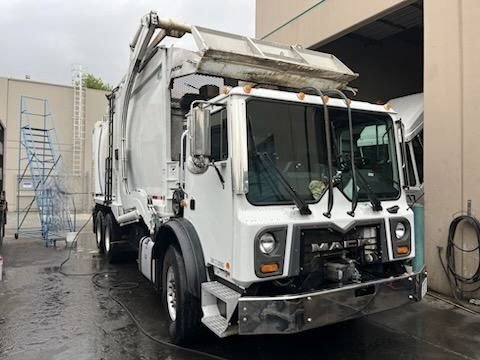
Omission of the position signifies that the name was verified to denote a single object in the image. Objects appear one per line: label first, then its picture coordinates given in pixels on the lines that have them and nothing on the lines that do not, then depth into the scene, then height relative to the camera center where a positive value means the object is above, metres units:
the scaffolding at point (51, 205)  11.85 -0.66
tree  45.62 +11.06
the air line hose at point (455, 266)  5.68 -1.23
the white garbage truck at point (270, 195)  3.41 -0.14
